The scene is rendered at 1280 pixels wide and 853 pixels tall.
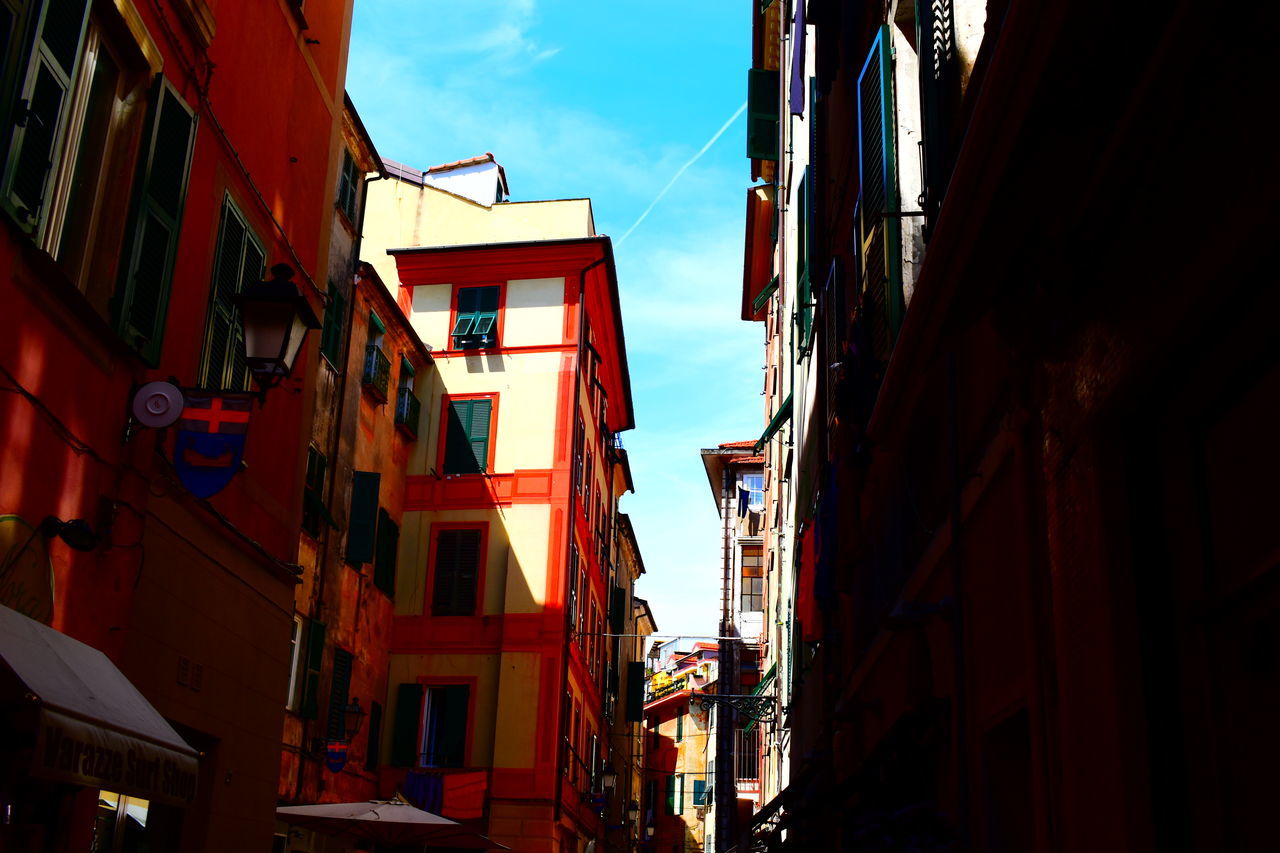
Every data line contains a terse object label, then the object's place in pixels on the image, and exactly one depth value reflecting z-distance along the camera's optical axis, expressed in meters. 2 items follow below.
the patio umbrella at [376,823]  16.00
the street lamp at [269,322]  8.00
